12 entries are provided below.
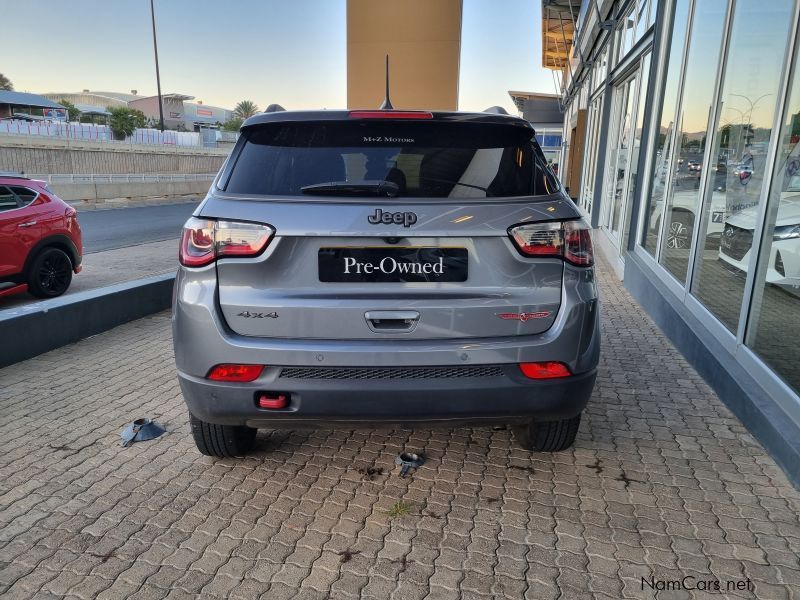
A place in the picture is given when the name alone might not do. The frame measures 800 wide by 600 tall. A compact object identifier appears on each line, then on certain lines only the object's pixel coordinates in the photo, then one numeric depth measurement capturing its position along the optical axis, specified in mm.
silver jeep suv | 2611
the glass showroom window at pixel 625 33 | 10664
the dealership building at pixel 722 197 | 3916
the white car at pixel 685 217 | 5387
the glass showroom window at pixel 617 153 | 10836
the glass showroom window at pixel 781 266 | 3879
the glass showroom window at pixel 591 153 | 14938
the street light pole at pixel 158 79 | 42812
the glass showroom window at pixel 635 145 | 9156
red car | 7535
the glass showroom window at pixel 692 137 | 5965
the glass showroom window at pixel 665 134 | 7156
